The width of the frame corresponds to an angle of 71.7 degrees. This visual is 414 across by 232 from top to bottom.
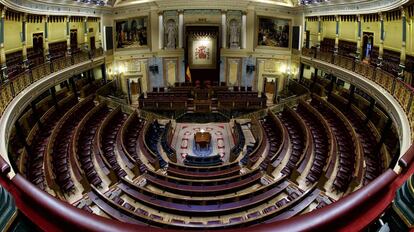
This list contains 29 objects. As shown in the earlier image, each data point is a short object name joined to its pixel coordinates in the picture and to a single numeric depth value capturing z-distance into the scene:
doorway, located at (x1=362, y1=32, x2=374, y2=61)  17.84
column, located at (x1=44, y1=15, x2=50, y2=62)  14.73
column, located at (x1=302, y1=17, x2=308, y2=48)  21.65
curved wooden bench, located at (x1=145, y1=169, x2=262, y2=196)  9.70
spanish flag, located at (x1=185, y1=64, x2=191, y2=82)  21.94
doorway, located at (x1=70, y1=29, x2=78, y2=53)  21.56
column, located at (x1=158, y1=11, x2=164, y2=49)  21.30
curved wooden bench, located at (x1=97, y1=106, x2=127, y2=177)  11.20
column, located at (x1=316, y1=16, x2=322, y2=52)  19.73
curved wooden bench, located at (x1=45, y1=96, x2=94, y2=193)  9.73
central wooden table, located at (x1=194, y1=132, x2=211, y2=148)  14.68
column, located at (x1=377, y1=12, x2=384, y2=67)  12.31
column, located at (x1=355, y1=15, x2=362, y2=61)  14.46
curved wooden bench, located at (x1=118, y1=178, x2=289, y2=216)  8.70
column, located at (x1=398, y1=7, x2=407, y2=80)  10.38
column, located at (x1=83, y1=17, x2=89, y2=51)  19.54
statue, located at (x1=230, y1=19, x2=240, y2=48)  21.69
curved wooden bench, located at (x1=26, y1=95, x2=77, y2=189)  9.81
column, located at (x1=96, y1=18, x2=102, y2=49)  21.47
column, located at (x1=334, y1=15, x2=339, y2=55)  16.77
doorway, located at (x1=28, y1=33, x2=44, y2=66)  17.25
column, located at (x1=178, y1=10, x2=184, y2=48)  21.12
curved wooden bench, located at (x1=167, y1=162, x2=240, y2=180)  10.70
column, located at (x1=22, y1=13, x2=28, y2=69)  12.71
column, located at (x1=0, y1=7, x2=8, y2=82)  10.60
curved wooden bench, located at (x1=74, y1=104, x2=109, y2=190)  10.59
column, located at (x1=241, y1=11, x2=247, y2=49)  21.34
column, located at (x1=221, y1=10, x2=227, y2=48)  21.14
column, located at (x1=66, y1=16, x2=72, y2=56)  17.01
